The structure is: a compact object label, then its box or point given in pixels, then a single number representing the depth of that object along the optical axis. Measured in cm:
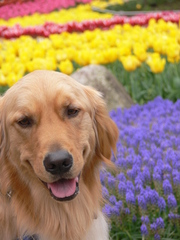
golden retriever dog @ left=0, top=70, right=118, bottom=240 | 265
